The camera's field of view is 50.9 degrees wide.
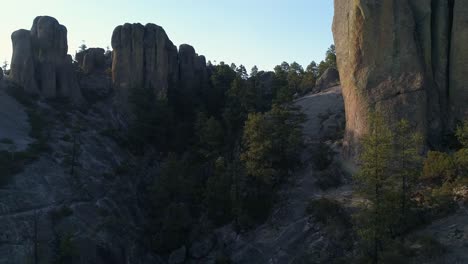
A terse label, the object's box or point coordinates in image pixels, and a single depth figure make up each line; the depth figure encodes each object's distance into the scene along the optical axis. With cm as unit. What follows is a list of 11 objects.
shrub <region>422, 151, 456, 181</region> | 3738
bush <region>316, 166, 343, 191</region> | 4581
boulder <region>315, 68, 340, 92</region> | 7814
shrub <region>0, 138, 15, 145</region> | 5179
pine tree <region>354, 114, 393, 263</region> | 3091
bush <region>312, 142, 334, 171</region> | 4888
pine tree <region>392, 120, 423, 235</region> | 3359
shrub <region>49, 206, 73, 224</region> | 4322
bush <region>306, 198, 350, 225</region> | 3950
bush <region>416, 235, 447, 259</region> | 3112
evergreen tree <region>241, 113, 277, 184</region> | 4725
